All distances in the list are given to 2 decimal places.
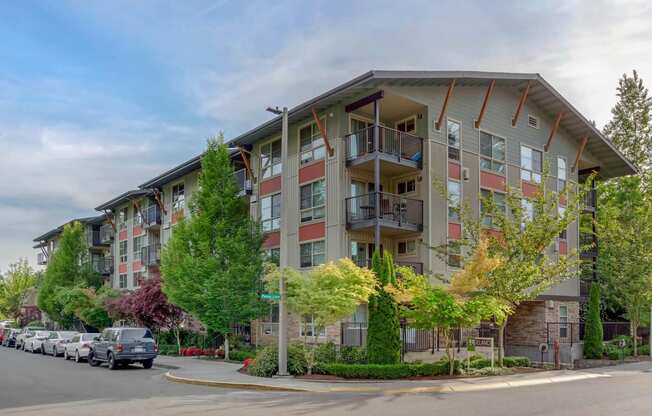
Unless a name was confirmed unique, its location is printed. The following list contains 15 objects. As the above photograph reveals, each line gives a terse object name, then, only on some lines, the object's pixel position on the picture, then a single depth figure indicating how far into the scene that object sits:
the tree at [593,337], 27.55
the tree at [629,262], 30.91
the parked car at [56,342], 34.45
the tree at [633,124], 50.91
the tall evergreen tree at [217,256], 28.27
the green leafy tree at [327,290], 20.33
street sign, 20.22
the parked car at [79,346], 29.94
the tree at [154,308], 33.34
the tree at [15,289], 75.25
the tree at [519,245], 22.67
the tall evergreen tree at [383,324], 20.56
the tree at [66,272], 52.03
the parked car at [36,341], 38.14
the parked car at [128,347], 25.08
